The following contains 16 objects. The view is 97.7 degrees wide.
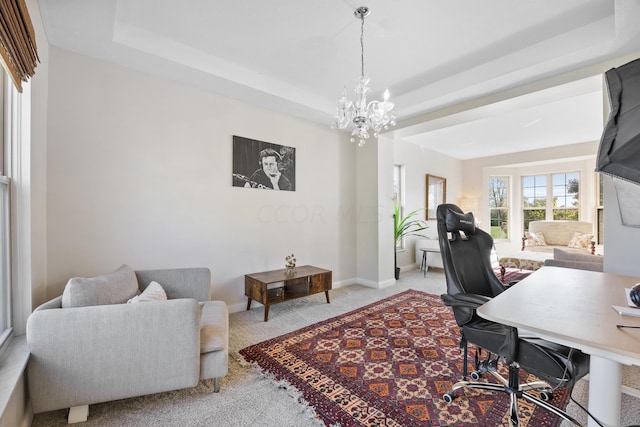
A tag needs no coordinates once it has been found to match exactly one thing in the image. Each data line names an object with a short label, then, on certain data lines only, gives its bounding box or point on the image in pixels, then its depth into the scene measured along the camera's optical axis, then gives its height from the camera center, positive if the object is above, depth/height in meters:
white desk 1.00 -0.44
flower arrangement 3.51 -0.65
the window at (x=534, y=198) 7.04 +0.44
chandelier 2.41 +0.91
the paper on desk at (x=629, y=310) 1.23 -0.43
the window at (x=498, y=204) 7.43 +0.29
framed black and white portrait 3.38 +0.64
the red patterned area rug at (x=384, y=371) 1.63 -1.17
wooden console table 3.10 -0.86
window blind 1.17 +0.80
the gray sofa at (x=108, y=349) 1.49 -0.77
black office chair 1.34 -0.66
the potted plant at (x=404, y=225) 4.86 -0.21
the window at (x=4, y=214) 1.68 +0.00
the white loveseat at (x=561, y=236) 5.71 -0.46
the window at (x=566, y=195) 6.58 +0.47
